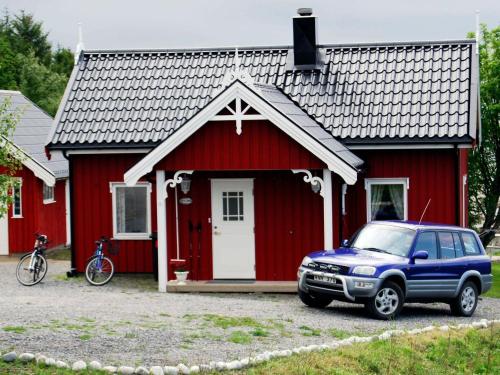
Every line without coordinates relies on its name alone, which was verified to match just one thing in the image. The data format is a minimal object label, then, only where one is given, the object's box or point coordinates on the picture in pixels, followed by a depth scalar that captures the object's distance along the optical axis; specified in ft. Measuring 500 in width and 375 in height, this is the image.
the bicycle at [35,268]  78.07
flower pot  75.36
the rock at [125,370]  43.37
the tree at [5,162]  53.88
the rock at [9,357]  44.19
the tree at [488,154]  145.69
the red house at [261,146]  72.79
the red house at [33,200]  104.01
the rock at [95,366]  43.55
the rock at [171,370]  43.57
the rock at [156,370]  43.37
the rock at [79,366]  43.37
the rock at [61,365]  43.61
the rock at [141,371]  43.34
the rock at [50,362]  43.83
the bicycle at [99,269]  77.92
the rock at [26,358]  44.37
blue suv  62.64
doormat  76.23
